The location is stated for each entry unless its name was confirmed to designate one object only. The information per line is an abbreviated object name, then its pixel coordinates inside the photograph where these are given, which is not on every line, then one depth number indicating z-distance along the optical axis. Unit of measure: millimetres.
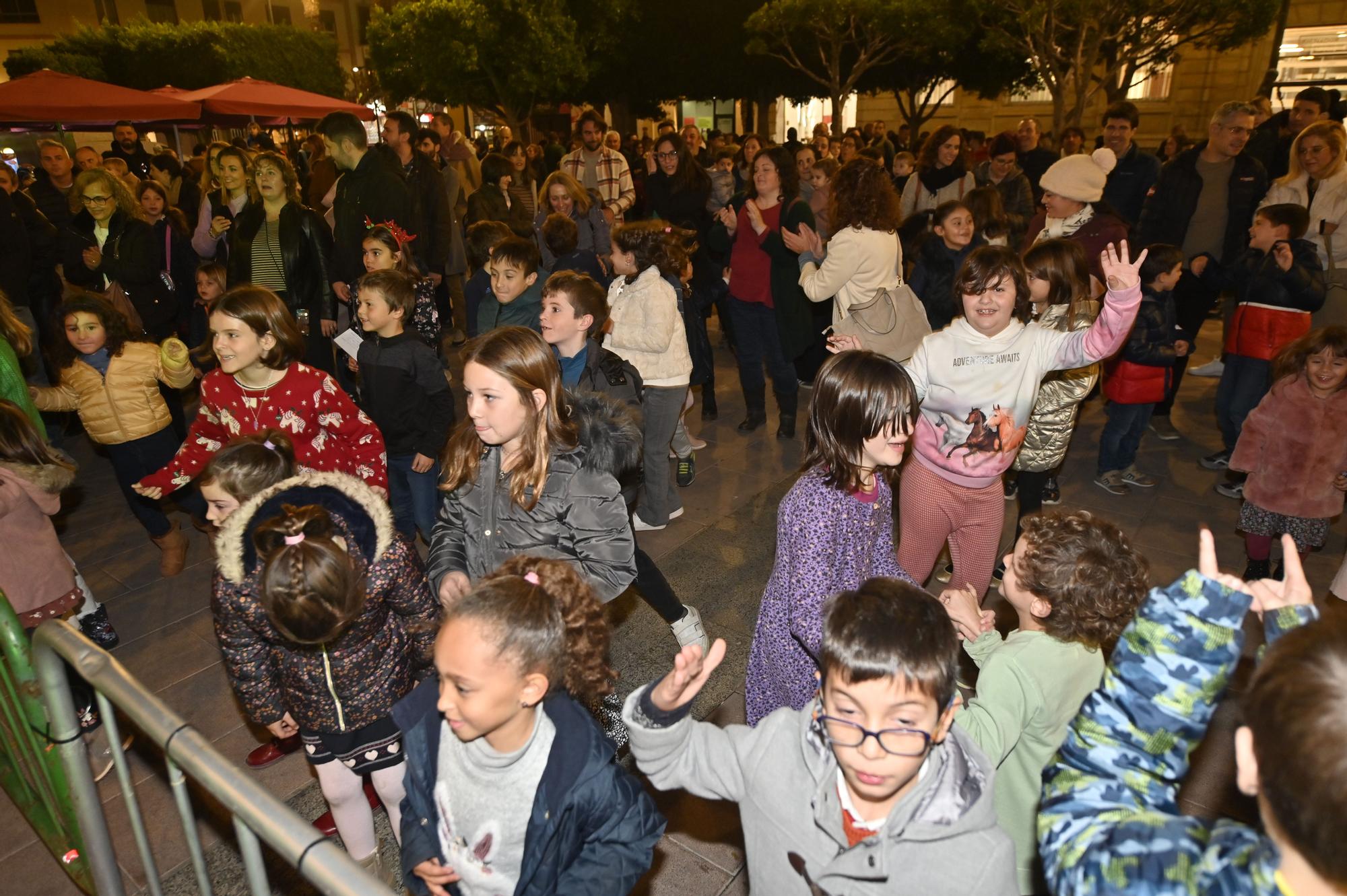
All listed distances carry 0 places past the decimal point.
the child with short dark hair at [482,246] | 6016
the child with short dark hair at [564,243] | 6355
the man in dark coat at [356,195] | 6516
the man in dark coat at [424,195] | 8094
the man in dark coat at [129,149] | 13000
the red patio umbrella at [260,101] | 14312
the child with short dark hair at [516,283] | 5035
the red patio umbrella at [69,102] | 11211
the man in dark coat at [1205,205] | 7168
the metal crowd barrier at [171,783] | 1426
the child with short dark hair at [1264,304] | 5773
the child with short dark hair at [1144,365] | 5688
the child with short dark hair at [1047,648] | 2240
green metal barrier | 2301
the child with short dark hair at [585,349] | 4250
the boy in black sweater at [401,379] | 4602
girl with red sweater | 4012
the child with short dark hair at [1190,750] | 1042
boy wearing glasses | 1604
